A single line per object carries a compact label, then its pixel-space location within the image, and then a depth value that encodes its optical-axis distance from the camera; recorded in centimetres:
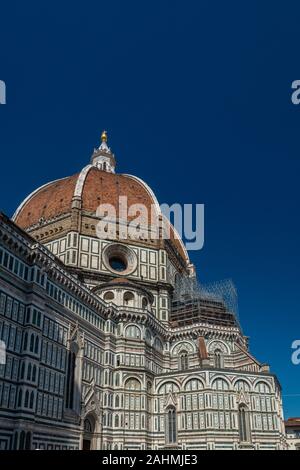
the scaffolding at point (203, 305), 6172
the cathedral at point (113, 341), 3581
